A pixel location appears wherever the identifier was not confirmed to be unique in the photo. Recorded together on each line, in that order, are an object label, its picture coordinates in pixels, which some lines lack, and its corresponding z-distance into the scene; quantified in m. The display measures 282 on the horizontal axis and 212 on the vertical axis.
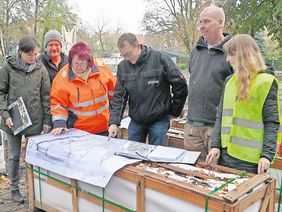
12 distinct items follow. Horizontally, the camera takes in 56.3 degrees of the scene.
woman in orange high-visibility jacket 2.59
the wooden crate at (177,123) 3.11
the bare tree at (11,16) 18.27
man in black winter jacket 2.53
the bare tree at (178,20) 23.44
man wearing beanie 3.05
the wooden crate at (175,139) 2.73
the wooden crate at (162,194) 1.57
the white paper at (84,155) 2.04
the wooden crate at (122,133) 3.01
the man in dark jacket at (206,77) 2.27
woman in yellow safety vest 1.80
